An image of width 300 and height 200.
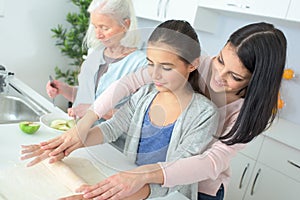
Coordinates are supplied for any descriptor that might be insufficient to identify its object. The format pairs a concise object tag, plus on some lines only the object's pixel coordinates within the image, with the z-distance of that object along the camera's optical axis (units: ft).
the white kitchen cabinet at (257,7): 4.87
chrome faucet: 4.32
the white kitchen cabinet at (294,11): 4.68
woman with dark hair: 1.88
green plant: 7.57
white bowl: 2.97
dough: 1.97
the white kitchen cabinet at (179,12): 6.17
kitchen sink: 4.00
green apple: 2.82
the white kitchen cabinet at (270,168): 5.18
